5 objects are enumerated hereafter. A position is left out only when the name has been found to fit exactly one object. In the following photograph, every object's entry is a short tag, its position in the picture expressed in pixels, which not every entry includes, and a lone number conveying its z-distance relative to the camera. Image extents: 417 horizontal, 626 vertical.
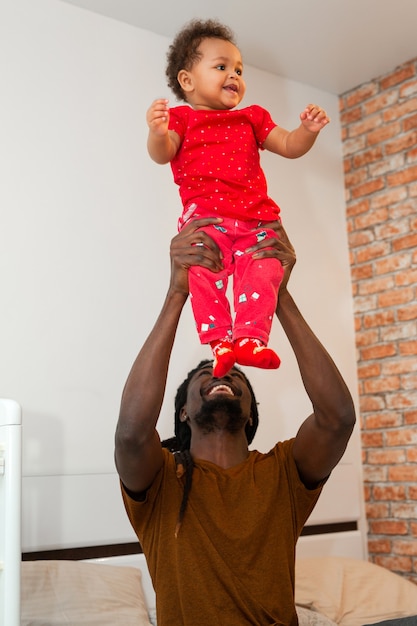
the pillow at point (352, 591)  2.77
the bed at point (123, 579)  1.93
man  1.85
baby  1.78
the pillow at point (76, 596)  2.33
